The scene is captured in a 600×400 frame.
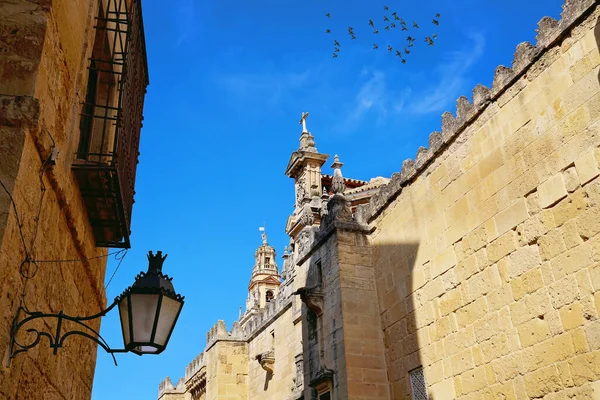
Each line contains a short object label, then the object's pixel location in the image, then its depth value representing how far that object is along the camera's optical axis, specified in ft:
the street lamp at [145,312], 10.71
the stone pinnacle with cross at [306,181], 94.99
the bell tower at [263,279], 159.74
